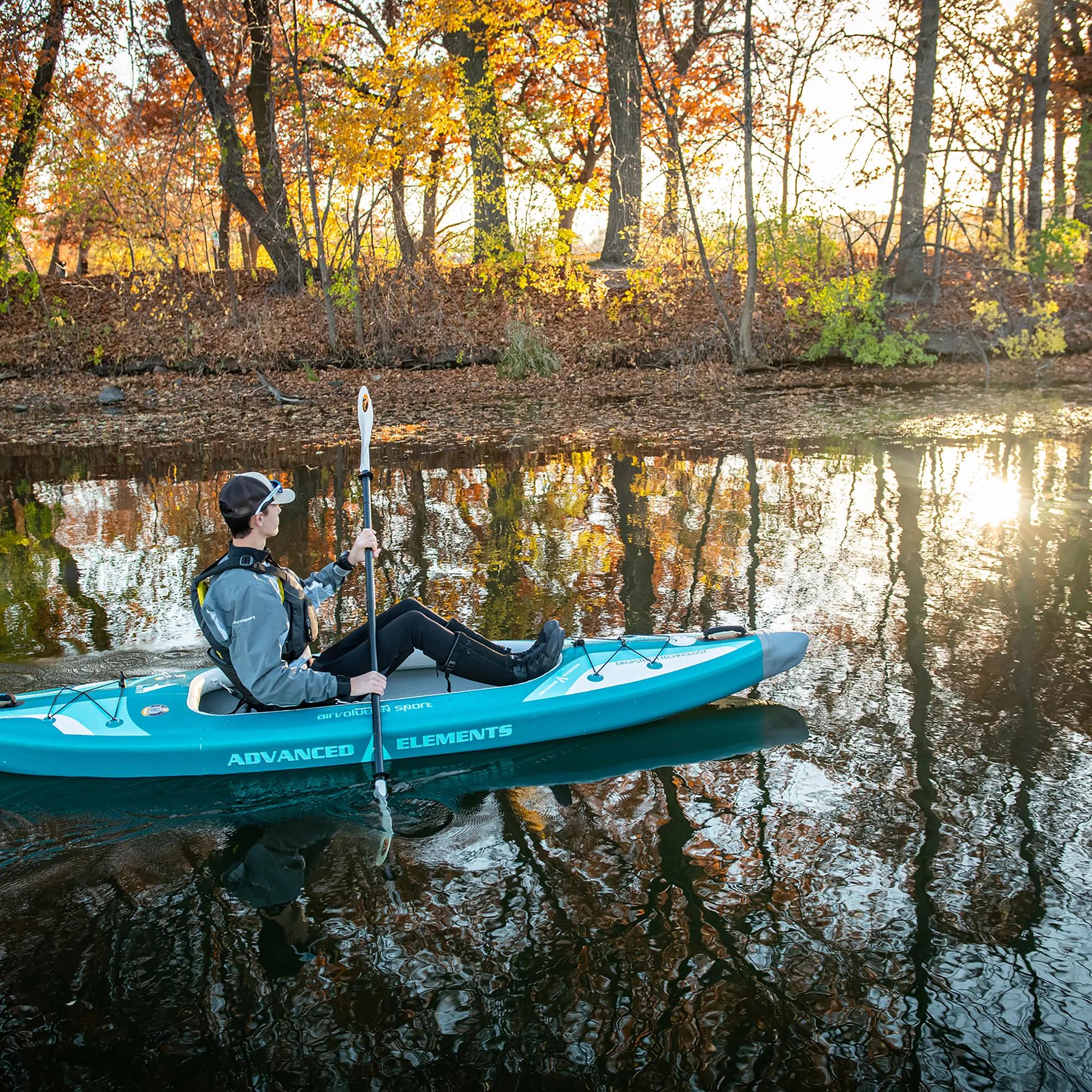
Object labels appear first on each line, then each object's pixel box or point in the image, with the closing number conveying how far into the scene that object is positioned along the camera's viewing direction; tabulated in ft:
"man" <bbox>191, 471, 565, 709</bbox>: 12.72
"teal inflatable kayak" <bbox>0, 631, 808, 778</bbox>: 14.01
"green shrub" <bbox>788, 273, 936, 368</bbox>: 51.42
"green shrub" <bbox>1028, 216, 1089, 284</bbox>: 49.16
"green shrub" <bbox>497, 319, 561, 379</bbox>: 53.31
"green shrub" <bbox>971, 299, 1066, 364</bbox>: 49.96
